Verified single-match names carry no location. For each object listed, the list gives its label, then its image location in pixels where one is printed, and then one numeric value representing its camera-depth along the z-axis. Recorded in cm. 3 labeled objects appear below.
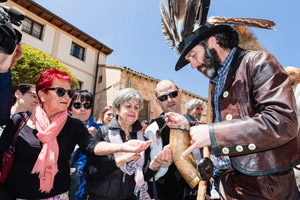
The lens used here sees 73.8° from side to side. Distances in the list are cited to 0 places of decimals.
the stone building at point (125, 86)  1647
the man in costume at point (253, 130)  112
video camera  143
